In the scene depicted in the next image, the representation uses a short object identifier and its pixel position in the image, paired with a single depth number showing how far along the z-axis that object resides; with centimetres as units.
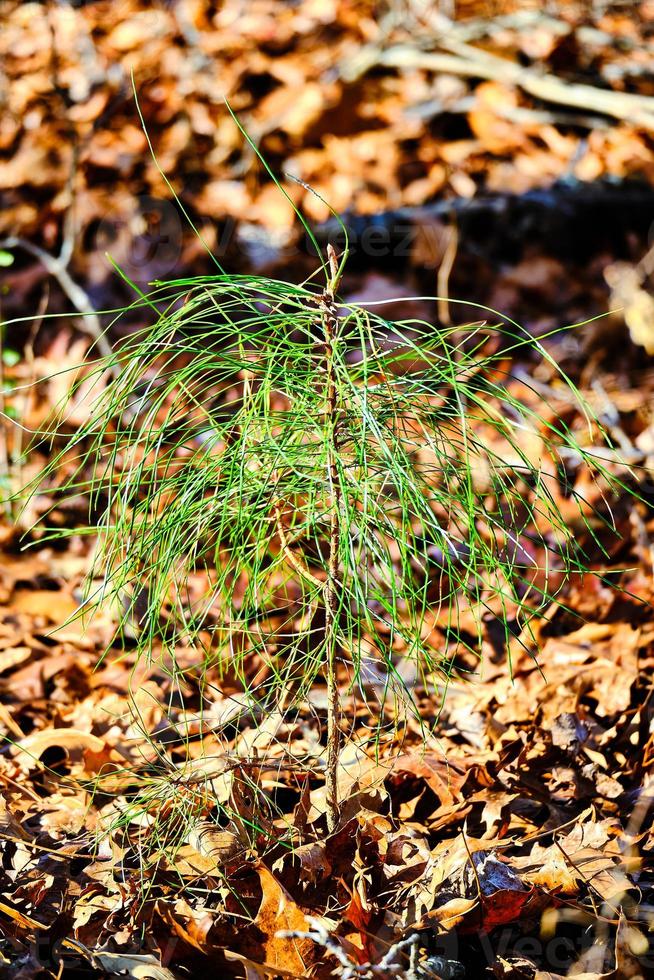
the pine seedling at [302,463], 247
